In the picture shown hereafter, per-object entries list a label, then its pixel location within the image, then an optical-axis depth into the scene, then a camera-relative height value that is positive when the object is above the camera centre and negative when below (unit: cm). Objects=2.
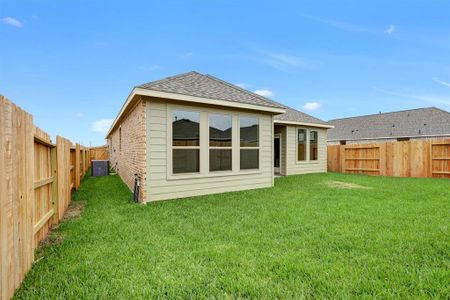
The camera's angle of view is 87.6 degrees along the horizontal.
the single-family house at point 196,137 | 600 +40
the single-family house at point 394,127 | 1919 +207
